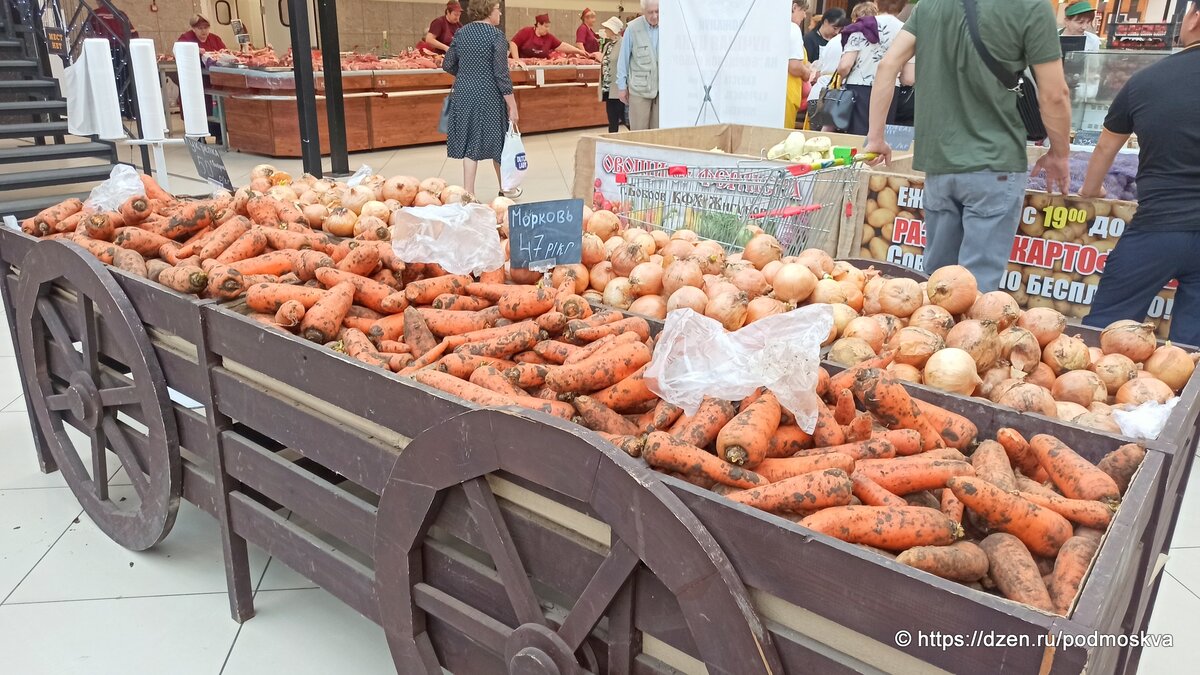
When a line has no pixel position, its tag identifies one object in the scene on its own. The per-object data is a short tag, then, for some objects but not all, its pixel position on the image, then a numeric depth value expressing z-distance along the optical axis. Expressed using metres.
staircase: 7.19
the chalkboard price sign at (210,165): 3.48
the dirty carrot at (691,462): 1.32
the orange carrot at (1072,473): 1.33
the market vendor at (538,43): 13.59
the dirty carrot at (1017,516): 1.23
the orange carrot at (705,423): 1.43
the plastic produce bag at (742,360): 1.45
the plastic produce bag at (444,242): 2.31
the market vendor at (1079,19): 6.67
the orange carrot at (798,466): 1.36
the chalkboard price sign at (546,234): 2.20
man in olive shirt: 3.19
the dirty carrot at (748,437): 1.37
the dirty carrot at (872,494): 1.28
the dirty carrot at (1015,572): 1.11
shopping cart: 3.64
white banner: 5.65
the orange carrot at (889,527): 1.18
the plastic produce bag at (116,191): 2.86
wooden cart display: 1.08
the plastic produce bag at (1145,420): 1.59
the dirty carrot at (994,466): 1.35
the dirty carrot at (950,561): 1.12
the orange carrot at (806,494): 1.24
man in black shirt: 3.08
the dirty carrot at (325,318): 2.00
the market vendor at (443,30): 11.72
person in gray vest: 7.39
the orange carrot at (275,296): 2.06
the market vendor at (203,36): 11.57
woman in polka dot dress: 6.98
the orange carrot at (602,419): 1.60
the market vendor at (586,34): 14.27
